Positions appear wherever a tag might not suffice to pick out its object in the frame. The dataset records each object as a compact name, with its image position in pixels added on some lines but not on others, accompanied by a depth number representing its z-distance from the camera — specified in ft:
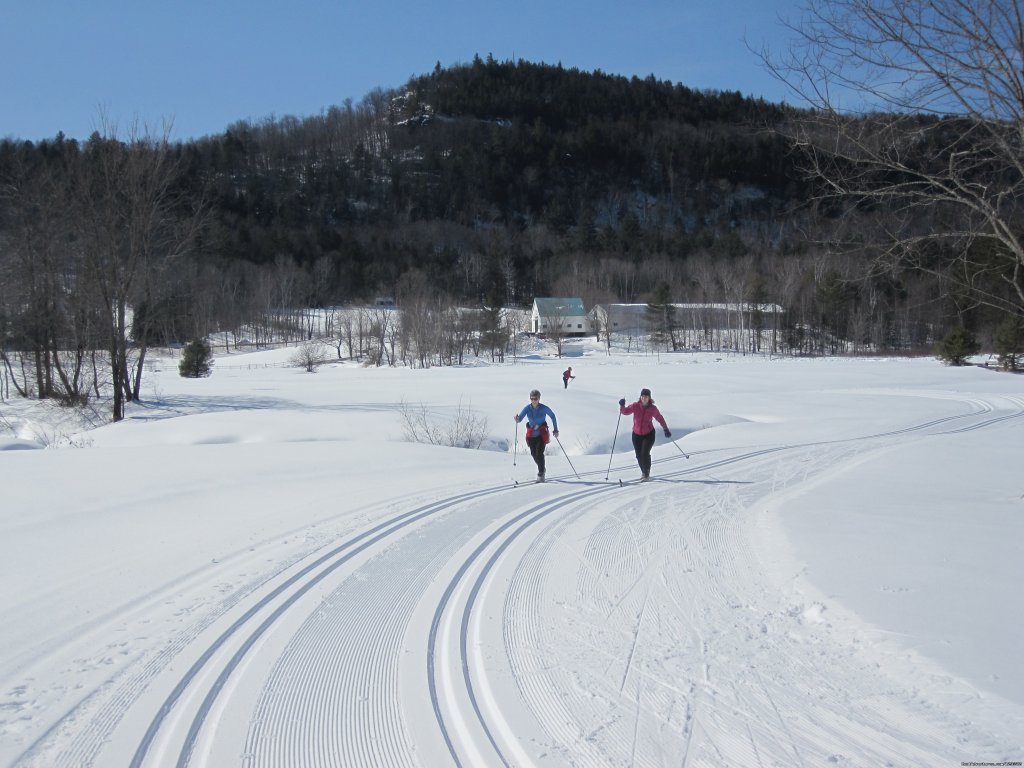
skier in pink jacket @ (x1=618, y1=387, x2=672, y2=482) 39.73
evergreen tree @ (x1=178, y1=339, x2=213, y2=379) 151.84
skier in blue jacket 39.45
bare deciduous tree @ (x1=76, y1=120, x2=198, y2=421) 77.61
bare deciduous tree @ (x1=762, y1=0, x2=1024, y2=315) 20.31
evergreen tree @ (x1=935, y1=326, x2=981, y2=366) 158.10
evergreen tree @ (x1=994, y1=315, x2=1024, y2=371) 141.96
